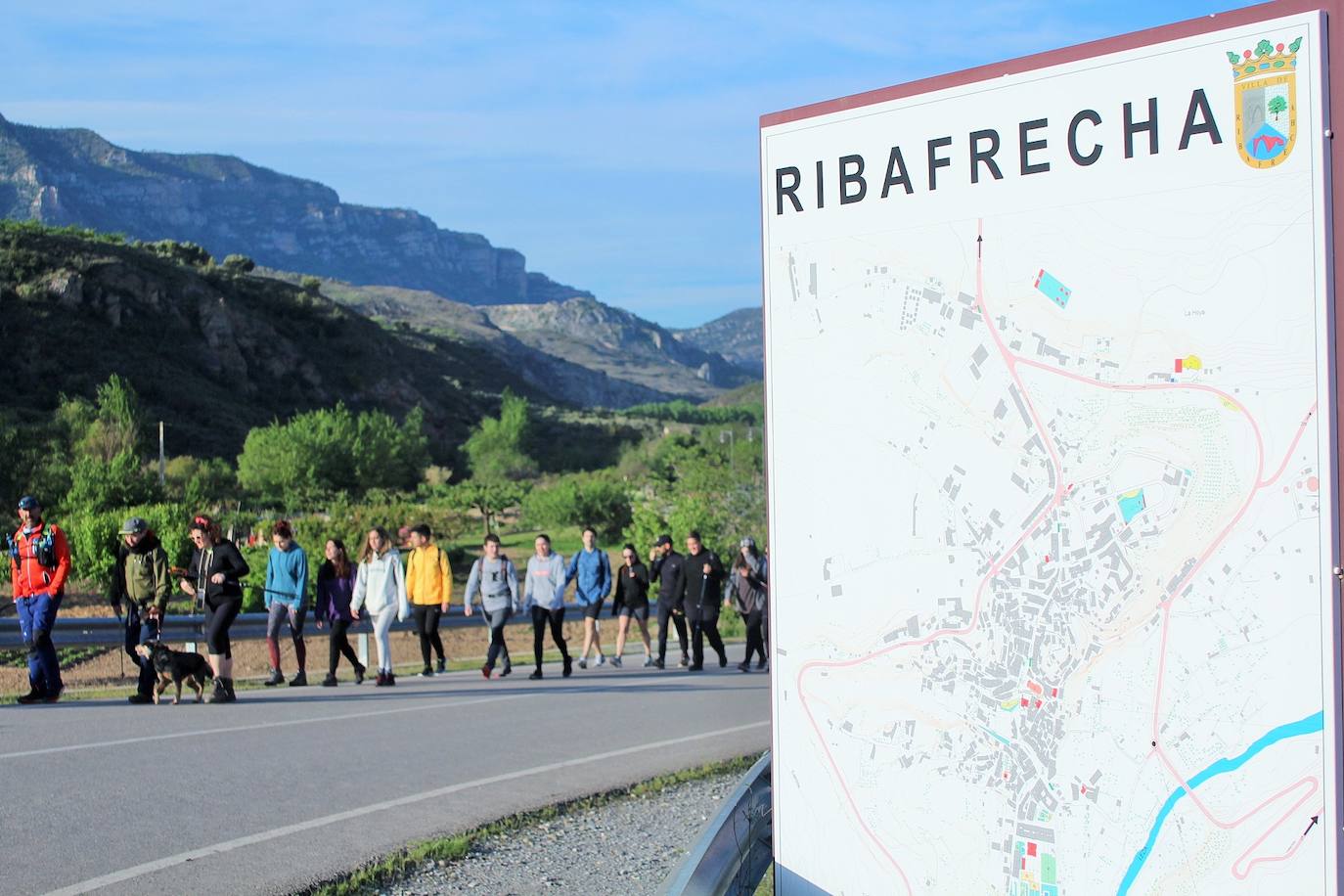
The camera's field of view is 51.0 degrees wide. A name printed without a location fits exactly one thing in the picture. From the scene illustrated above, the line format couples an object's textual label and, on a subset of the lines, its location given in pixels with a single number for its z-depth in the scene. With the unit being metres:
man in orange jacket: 11.51
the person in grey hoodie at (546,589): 15.41
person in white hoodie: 14.83
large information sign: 2.80
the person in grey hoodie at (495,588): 15.36
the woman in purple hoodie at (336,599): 14.88
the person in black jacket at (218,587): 12.45
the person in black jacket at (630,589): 17.48
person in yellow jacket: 15.20
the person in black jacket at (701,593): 16.45
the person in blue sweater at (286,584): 14.14
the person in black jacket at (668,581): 16.94
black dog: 12.02
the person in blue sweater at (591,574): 16.17
